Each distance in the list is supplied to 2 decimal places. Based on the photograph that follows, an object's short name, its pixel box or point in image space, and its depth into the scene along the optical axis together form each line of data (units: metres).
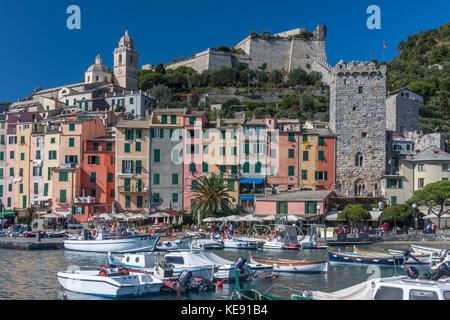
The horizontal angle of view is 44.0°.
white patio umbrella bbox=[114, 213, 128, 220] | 53.56
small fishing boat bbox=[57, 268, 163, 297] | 23.94
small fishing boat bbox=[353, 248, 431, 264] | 34.66
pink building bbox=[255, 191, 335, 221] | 54.81
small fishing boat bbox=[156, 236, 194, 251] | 41.22
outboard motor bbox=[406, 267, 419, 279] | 19.36
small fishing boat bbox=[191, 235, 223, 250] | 44.53
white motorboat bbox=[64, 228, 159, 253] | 41.19
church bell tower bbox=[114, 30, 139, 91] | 114.81
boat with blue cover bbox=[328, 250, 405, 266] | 34.62
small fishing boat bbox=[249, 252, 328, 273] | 31.66
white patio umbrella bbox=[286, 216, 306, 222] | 50.88
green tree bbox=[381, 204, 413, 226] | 52.81
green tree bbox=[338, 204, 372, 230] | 52.12
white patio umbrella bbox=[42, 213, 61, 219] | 56.91
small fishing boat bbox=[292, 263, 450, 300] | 15.34
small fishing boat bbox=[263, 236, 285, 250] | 44.81
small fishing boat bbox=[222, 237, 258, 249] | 45.34
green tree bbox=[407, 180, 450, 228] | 51.47
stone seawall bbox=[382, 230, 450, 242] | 49.34
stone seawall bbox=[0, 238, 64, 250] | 44.50
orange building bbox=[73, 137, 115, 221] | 60.69
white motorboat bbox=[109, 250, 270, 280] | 27.64
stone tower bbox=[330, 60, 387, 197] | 60.78
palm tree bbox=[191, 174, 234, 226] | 54.66
